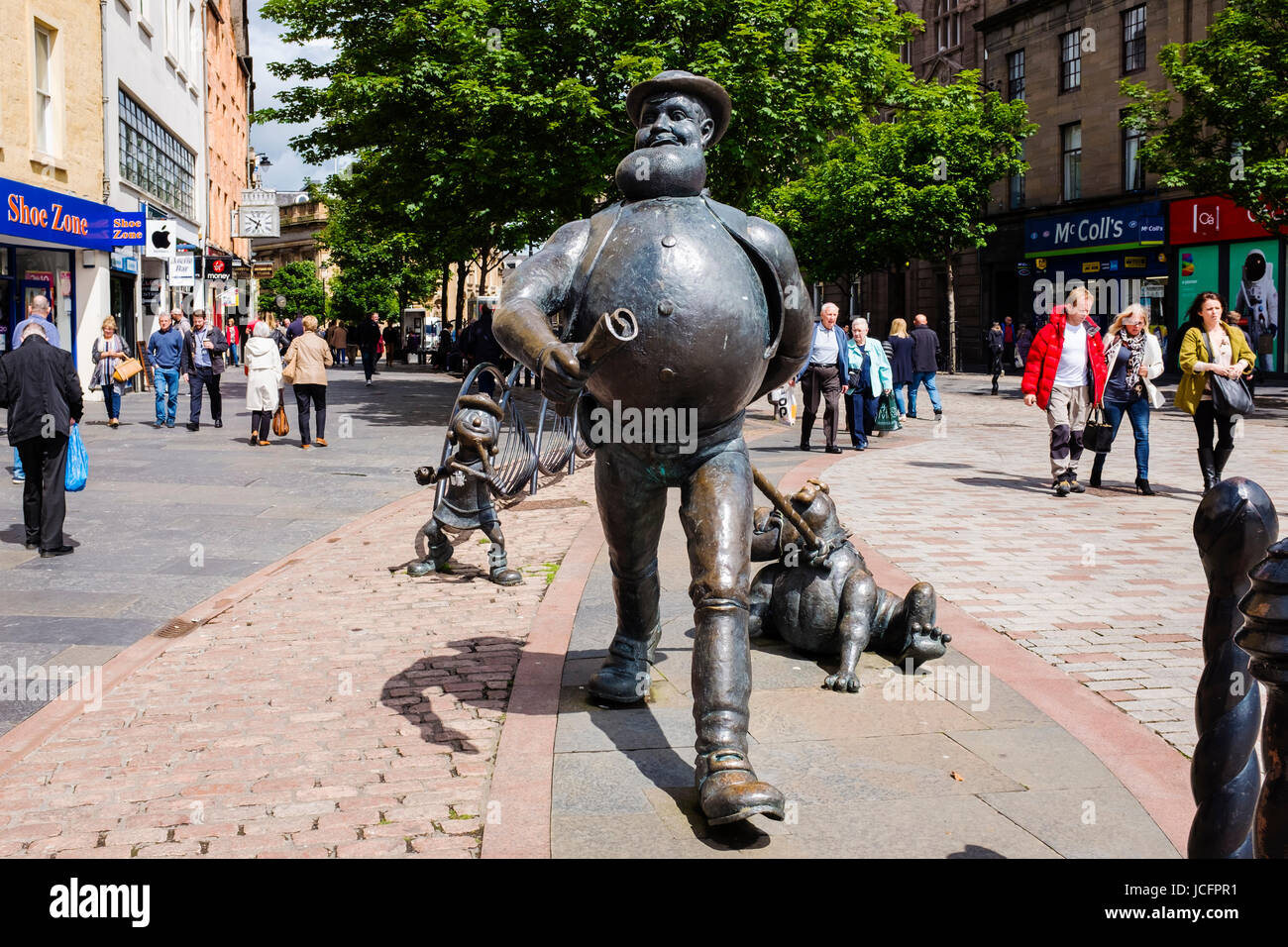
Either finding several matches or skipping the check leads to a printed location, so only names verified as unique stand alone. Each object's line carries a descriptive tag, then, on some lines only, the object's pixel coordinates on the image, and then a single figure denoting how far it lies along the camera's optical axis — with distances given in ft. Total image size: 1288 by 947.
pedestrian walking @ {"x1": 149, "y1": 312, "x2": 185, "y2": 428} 61.62
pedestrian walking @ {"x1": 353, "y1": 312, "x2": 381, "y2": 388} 106.63
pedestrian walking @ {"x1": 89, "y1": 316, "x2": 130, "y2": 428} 60.85
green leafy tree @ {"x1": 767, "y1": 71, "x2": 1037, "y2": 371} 124.57
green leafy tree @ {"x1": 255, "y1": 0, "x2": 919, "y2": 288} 58.90
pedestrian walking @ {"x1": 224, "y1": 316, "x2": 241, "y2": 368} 148.20
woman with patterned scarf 38.11
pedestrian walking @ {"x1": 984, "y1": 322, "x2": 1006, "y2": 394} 97.44
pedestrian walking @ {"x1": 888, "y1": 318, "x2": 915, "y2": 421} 64.85
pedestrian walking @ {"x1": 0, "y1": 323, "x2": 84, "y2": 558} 29.32
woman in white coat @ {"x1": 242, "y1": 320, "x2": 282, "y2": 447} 53.47
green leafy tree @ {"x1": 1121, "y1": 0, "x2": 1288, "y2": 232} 72.49
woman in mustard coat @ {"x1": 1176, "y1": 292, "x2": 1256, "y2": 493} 36.55
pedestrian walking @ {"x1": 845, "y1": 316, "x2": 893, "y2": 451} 52.80
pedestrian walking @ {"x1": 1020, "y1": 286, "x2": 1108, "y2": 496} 38.44
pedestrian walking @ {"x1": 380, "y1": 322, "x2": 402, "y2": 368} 166.40
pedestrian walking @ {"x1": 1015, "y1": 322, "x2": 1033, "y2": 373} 112.47
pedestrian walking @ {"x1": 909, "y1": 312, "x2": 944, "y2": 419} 66.85
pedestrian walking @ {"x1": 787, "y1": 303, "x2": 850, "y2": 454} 50.70
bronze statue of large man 12.17
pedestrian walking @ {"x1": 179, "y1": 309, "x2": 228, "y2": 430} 61.41
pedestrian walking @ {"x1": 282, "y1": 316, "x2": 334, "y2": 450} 52.90
